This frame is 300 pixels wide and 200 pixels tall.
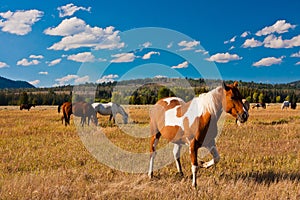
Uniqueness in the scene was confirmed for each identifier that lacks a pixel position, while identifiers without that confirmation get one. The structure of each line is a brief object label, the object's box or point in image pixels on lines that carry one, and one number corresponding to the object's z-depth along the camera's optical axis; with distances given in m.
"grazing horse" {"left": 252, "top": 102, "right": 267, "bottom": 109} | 57.45
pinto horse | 6.06
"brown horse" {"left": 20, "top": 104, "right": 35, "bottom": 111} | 60.56
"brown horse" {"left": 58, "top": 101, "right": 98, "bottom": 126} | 21.38
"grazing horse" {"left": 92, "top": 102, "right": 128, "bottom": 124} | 24.67
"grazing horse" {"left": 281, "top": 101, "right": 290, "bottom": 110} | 55.12
